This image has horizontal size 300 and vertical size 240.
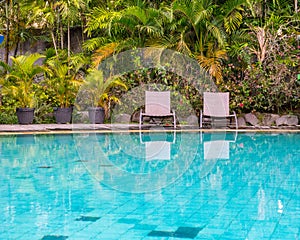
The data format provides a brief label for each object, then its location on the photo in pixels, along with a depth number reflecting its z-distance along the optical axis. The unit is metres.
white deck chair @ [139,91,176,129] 12.61
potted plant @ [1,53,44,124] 12.45
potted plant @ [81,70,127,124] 13.09
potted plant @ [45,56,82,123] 12.90
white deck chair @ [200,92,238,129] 12.45
